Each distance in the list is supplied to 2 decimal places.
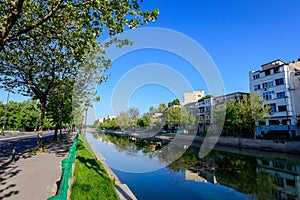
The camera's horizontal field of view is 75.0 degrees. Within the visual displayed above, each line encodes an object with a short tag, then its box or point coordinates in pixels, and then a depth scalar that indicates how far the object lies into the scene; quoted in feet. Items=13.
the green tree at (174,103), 271.49
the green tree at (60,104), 58.49
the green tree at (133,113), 281.54
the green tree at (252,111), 99.91
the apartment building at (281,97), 106.63
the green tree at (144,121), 213.25
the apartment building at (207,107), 181.08
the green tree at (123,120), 273.11
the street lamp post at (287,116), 105.79
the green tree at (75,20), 19.45
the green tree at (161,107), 236.96
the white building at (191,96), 276.62
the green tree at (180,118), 168.76
